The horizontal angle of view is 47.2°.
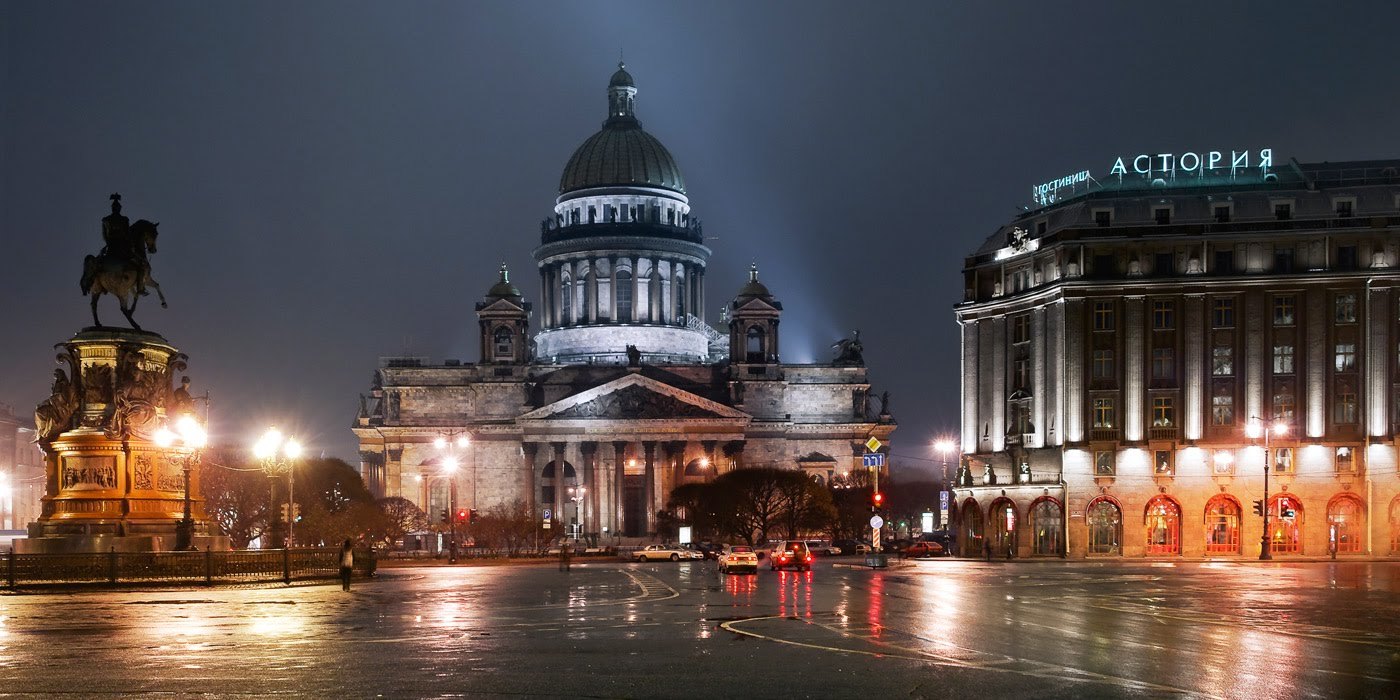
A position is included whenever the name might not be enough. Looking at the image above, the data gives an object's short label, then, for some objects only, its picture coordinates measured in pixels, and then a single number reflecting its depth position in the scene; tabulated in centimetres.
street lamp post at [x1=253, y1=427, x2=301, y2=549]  5525
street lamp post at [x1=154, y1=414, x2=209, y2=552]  4547
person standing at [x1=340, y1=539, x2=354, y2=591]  4884
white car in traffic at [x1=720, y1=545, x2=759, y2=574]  6775
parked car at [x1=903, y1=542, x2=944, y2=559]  9938
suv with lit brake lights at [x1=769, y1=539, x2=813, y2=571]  7288
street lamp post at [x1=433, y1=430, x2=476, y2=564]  14631
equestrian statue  4522
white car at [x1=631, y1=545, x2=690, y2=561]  9556
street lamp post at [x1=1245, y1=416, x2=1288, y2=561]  9125
